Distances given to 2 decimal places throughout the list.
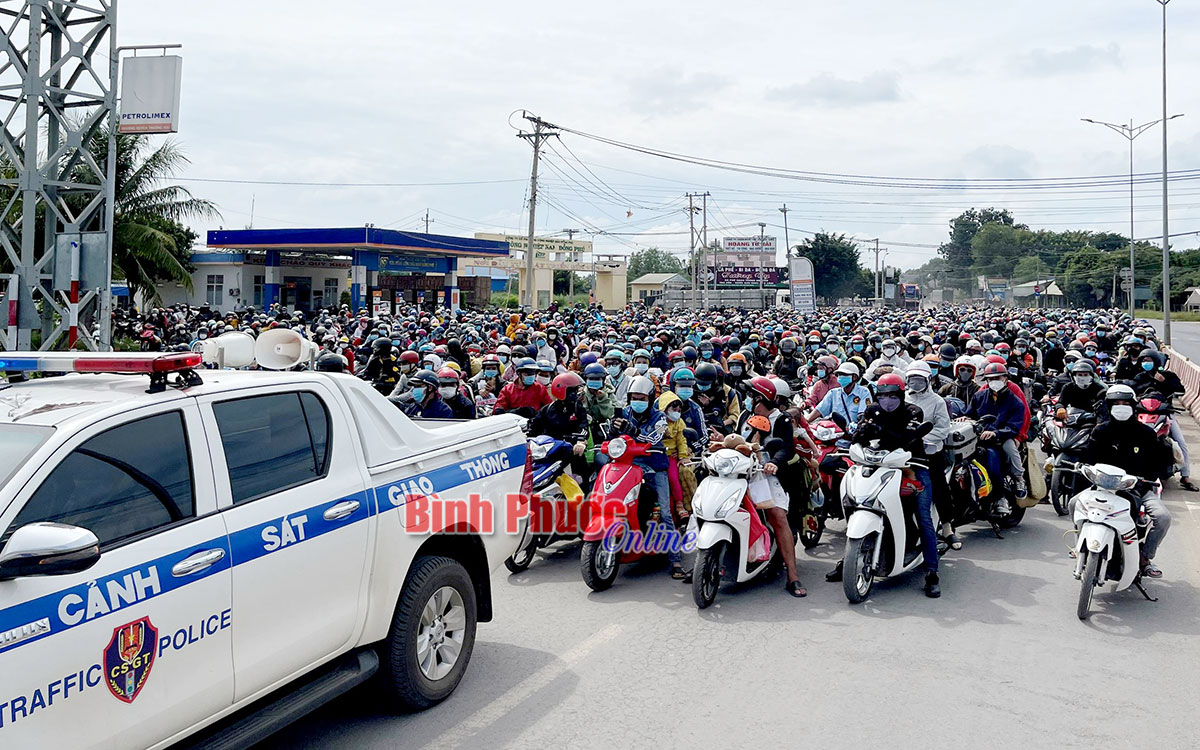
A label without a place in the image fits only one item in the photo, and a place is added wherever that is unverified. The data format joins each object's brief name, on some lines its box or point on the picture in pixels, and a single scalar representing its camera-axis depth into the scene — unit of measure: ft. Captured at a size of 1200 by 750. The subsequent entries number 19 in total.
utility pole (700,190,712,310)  216.37
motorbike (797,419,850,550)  27.30
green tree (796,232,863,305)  328.90
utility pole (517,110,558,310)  129.39
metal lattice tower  45.83
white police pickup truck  10.70
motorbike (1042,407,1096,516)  31.96
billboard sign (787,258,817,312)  137.69
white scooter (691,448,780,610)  23.13
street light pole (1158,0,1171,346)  108.99
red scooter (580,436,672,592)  24.44
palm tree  96.17
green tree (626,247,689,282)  544.21
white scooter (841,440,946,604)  23.58
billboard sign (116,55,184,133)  48.80
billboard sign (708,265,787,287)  262.06
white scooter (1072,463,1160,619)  22.49
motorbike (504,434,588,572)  26.78
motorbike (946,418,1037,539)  29.04
